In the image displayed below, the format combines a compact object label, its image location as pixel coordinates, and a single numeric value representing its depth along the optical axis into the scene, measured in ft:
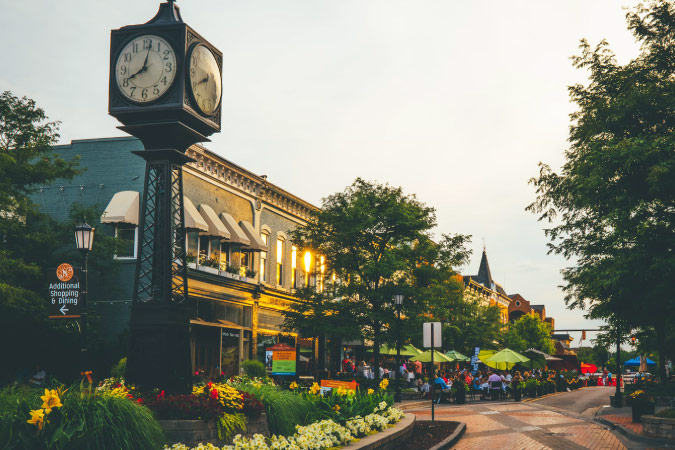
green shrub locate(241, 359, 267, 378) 84.74
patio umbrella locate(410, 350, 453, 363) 116.96
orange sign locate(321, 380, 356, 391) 61.93
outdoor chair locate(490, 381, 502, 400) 120.88
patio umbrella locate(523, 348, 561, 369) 153.98
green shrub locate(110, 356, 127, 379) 72.74
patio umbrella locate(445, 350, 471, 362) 139.77
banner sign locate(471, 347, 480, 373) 157.17
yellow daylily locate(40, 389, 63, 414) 23.61
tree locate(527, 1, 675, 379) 64.44
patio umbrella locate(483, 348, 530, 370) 130.00
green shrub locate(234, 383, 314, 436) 36.94
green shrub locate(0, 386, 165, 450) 23.17
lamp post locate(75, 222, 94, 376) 52.71
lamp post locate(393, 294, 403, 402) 97.09
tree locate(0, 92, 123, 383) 76.84
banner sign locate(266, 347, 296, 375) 74.28
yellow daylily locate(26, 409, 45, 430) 22.98
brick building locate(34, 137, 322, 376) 94.07
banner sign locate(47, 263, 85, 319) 53.36
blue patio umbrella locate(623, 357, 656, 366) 212.02
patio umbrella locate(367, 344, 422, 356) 132.70
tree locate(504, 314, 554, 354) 320.07
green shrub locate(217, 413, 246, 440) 31.83
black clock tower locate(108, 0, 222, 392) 33.60
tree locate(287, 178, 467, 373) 112.78
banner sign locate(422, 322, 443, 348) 62.75
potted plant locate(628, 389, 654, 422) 68.60
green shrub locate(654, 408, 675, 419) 56.03
